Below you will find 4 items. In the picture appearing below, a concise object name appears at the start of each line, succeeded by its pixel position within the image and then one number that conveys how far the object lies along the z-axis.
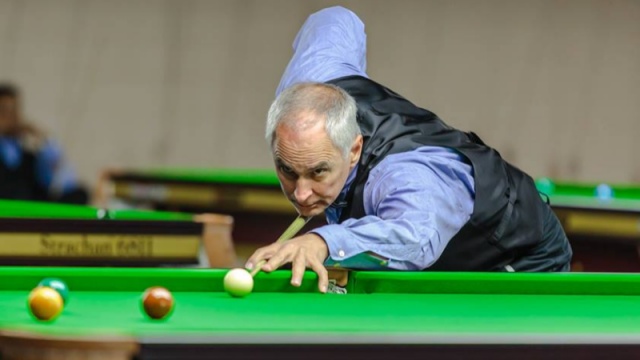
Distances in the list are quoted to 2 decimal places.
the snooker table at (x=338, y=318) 3.53
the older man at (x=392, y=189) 4.94
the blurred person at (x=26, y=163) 14.74
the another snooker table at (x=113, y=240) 8.08
